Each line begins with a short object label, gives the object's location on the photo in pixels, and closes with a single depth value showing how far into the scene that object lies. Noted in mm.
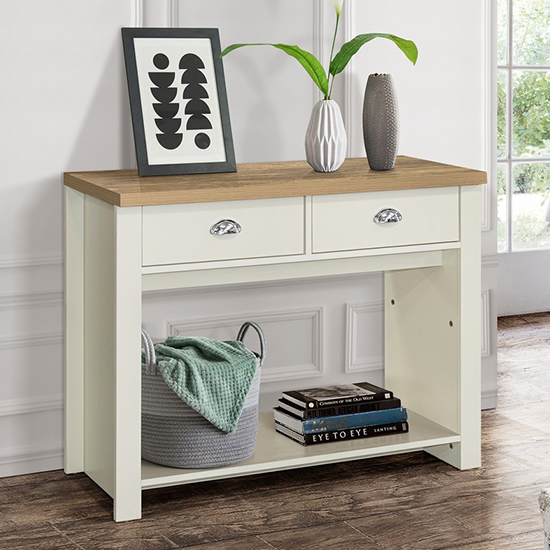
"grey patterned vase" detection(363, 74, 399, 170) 4610
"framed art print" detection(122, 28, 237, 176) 4407
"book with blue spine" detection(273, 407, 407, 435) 4628
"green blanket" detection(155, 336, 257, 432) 4200
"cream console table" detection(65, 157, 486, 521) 4038
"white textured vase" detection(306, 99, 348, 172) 4528
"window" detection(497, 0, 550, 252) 7738
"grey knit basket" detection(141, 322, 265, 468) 4278
